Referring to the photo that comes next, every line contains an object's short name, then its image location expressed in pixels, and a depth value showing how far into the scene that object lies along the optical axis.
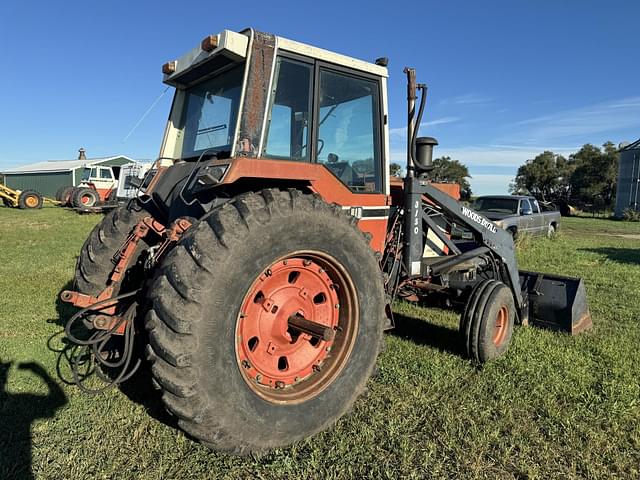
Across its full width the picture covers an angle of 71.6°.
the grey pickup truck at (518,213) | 12.96
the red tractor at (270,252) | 2.38
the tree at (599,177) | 39.47
